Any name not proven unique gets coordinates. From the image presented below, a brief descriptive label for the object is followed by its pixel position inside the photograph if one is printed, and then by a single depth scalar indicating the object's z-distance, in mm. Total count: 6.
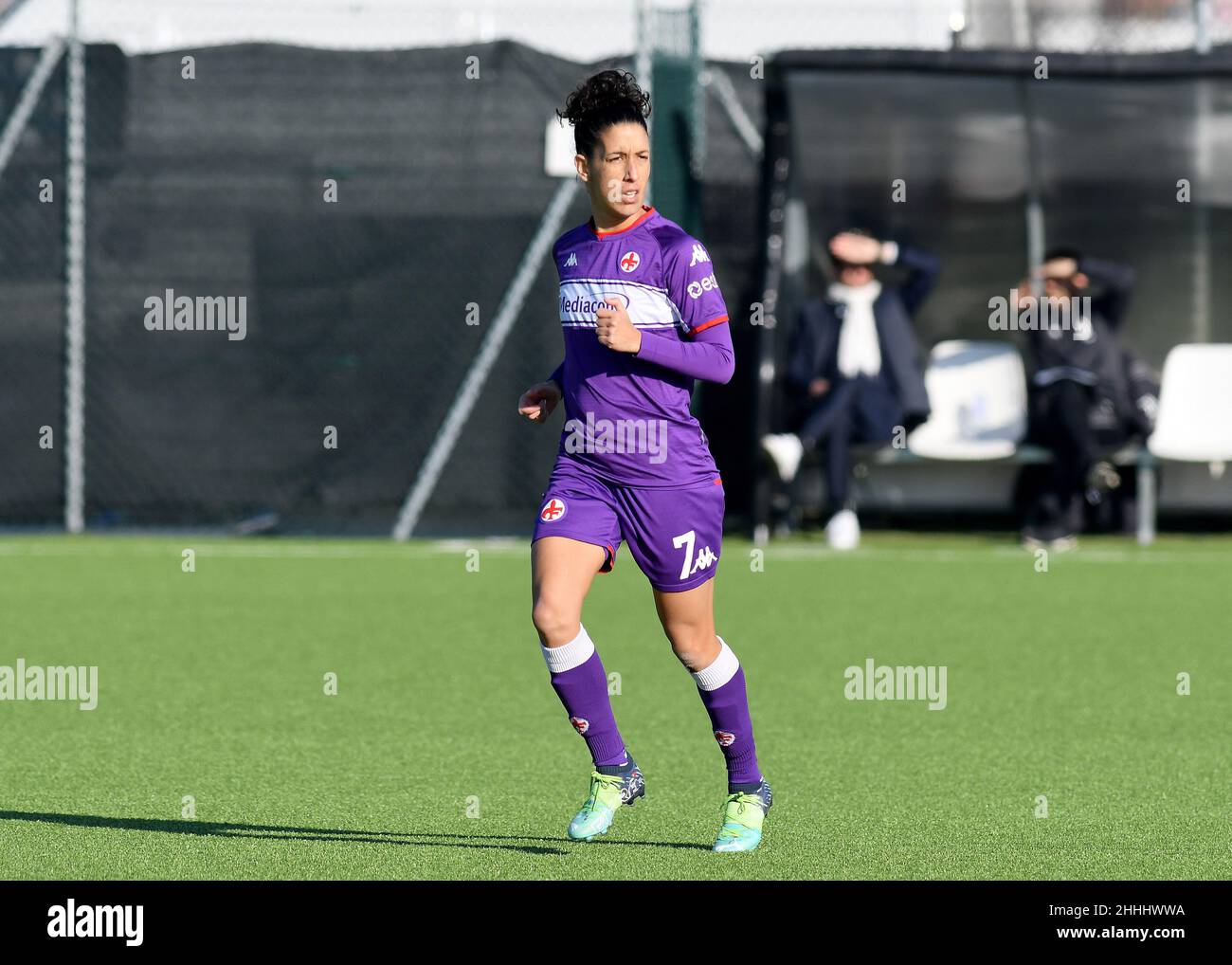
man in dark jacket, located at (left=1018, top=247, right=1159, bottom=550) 13898
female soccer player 5250
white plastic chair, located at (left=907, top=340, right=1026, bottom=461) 14867
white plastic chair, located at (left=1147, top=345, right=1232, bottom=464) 14781
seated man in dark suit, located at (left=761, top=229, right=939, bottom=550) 14000
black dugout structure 15227
